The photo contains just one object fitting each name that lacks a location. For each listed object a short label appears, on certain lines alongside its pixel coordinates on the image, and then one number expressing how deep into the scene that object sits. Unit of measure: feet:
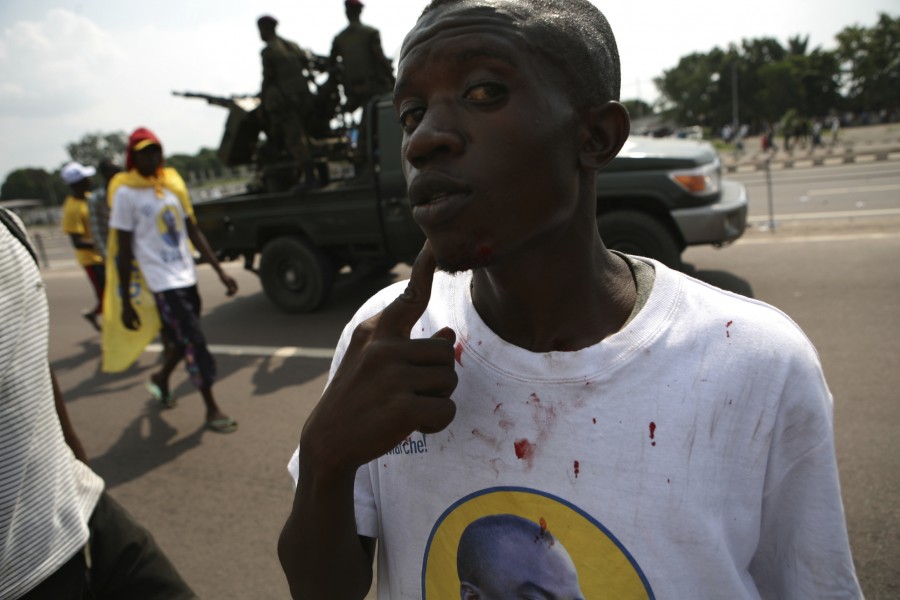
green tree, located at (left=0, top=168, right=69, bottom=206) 258.71
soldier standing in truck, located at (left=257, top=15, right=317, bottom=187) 24.48
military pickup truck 18.54
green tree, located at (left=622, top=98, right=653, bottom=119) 300.89
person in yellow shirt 24.89
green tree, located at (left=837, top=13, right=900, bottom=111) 174.60
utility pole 188.79
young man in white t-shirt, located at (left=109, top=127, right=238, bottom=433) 14.32
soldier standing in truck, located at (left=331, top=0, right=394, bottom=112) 24.63
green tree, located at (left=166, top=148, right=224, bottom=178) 322.77
